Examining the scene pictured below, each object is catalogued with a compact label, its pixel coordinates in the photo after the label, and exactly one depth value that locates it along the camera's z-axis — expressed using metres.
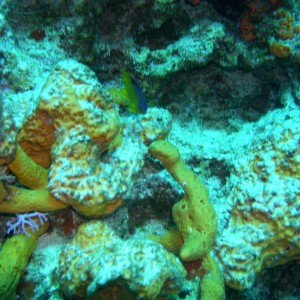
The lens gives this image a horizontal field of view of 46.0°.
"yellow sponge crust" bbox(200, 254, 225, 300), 0.60
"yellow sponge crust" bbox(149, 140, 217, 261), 0.64
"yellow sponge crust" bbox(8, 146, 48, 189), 0.60
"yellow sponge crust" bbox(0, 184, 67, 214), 0.60
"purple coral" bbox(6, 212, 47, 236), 0.62
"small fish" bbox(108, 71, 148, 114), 0.74
